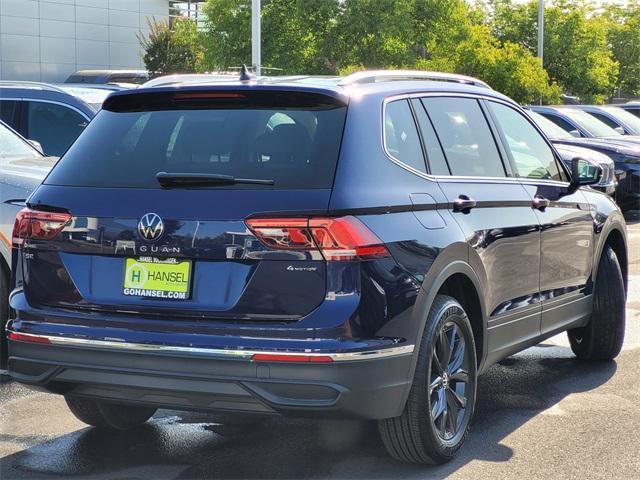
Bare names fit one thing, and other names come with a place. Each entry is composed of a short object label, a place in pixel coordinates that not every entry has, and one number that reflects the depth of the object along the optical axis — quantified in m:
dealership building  58.32
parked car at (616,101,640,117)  26.17
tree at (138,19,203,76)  53.72
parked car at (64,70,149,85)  35.94
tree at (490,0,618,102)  41.19
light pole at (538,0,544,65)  37.34
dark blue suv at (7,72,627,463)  4.19
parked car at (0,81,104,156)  10.52
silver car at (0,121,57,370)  6.50
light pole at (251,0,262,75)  23.23
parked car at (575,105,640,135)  21.45
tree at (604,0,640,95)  52.91
